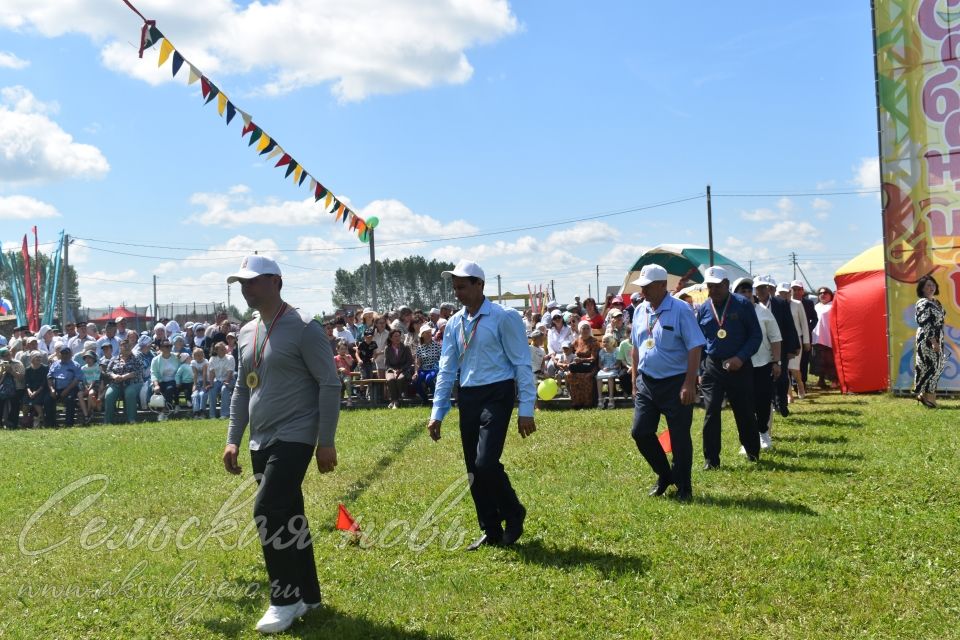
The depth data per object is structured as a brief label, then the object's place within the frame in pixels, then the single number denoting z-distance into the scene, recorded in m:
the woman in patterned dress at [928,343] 13.90
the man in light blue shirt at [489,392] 6.28
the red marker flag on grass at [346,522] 6.85
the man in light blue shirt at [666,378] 7.68
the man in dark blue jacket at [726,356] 9.05
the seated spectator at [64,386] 18.23
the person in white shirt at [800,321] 14.68
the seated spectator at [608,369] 15.25
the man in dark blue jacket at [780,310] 12.03
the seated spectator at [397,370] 17.30
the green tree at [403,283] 74.75
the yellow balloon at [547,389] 14.79
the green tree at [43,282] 30.86
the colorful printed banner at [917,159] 14.94
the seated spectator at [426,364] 17.03
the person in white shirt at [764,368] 10.16
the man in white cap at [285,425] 5.02
